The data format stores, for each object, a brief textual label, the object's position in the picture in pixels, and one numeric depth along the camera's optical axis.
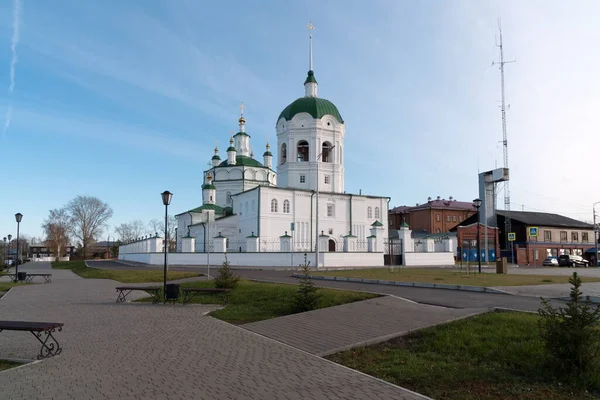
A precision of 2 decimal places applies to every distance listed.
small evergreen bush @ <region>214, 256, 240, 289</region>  18.11
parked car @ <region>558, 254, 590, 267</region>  49.12
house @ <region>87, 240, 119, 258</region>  91.05
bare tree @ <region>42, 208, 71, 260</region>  89.37
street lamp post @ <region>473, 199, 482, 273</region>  27.91
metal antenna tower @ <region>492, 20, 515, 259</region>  52.74
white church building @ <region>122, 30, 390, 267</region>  41.56
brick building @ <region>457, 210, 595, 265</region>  56.53
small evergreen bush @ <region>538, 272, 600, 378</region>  6.05
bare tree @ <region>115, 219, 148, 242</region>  106.71
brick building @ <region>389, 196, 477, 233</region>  76.81
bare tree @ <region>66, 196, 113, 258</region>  78.69
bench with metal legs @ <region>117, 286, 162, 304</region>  16.57
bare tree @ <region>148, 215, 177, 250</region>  80.18
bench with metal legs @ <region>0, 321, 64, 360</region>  8.35
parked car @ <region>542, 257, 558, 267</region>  49.91
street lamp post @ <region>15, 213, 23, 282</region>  28.16
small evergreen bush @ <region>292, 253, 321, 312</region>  12.60
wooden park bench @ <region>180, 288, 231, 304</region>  16.13
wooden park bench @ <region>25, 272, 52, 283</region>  28.70
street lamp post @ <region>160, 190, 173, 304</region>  17.55
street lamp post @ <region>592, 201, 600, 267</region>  50.81
